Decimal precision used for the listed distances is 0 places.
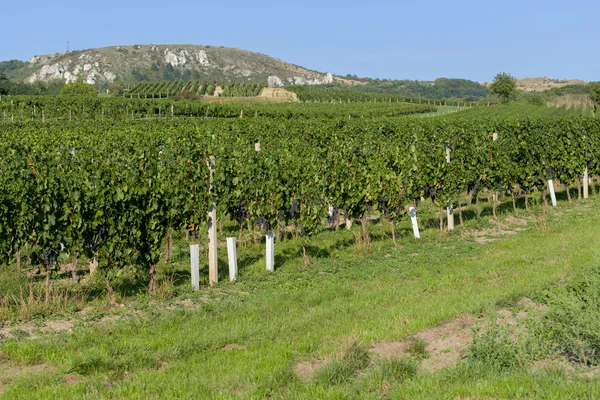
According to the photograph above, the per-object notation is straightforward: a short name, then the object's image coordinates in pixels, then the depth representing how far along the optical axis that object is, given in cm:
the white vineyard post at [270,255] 1258
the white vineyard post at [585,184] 2203
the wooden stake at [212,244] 1178
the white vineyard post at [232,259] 1189
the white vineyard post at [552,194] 2028
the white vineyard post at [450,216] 1661
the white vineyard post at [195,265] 1123
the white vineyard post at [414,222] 1538
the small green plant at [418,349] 738
